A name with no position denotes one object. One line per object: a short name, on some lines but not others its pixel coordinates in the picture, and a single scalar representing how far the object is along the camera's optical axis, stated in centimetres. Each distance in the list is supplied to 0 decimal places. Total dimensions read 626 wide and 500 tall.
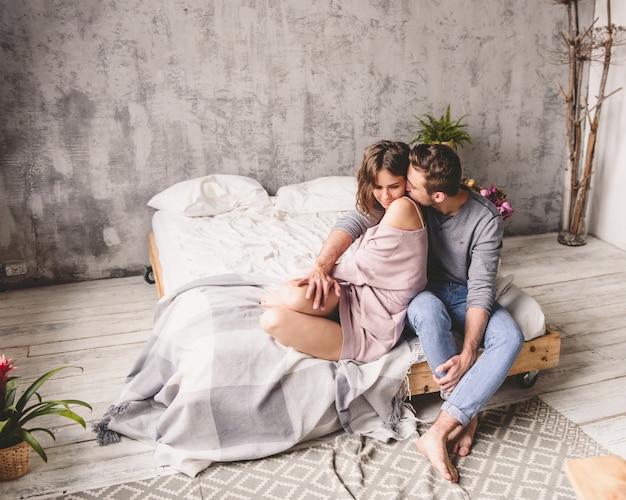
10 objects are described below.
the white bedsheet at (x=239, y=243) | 257
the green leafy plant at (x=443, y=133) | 365
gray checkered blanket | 194
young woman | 200
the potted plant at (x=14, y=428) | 183
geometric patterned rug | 181
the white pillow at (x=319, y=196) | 344
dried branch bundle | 377
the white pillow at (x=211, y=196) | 332
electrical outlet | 345
